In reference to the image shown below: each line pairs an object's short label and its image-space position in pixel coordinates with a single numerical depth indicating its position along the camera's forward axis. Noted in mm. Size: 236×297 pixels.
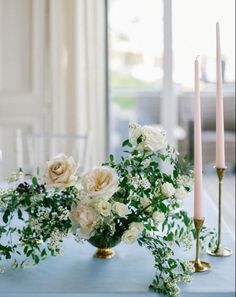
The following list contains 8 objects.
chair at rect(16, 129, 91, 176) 2955
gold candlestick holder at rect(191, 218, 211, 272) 1080
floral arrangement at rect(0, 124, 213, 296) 1015
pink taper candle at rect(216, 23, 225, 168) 1152
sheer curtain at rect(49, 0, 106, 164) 3666
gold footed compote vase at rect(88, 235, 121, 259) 1112
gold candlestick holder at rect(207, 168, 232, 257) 1213
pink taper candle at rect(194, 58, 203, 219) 1055
